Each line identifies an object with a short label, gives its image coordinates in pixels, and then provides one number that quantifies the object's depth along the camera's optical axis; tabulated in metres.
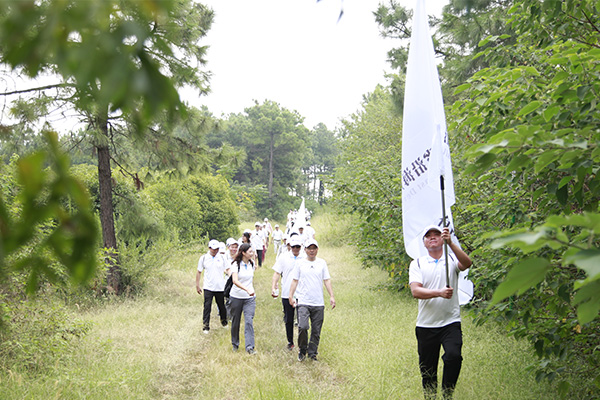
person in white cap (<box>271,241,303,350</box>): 8.91
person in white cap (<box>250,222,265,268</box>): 19.38
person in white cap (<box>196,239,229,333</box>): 10.27
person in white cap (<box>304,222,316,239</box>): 18.55
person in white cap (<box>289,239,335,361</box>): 7.78
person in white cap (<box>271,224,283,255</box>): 23.97
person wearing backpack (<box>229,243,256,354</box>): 8.48
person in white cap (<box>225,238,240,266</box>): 10.10
